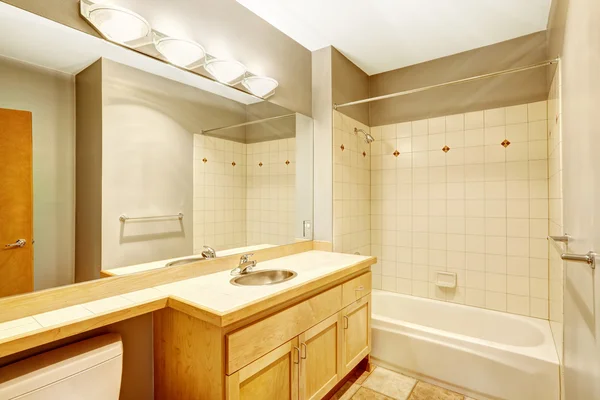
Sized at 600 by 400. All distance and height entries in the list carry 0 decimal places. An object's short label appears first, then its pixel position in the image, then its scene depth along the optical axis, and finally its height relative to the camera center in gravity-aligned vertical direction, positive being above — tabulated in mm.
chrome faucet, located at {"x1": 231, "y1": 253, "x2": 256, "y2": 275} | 1763 -387
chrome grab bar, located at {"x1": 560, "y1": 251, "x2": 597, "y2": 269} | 873 -178
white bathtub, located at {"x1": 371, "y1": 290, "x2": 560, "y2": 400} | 1779 -1030
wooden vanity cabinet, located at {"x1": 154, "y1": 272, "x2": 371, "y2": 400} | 1217 -708
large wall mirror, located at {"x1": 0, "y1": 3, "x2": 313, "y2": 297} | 1119 +192
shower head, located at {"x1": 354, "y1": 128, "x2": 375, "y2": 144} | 2715 +560
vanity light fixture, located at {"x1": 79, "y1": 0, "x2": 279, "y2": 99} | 1324 +807
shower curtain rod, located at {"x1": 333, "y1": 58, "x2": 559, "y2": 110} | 1709 +779
